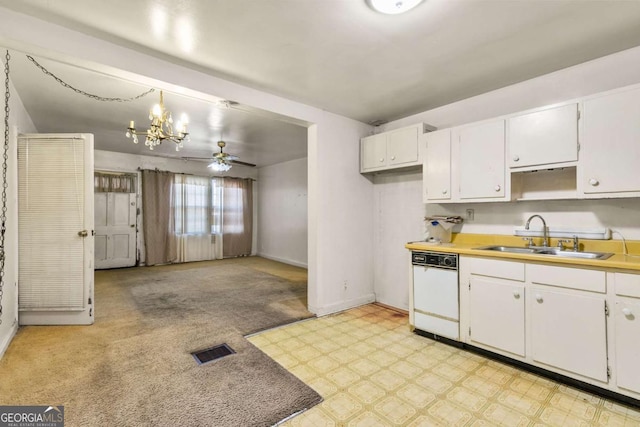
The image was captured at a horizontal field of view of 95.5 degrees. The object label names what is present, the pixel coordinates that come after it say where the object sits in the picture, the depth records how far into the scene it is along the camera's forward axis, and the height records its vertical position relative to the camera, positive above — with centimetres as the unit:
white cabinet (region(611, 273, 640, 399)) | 183 -76
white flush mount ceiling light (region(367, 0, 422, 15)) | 172 +125
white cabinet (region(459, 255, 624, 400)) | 188 -79
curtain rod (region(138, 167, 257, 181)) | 675 +102
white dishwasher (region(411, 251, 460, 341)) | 273 -80
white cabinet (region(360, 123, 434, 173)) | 332 +79
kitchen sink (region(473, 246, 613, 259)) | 227 -34
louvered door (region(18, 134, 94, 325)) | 318 -15
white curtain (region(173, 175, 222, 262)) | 724 -10
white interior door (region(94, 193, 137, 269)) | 636 -34
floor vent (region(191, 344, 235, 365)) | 251 -125
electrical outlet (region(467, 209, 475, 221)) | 317 -2
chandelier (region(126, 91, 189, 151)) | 300 +96
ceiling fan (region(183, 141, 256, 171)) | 474 +92
